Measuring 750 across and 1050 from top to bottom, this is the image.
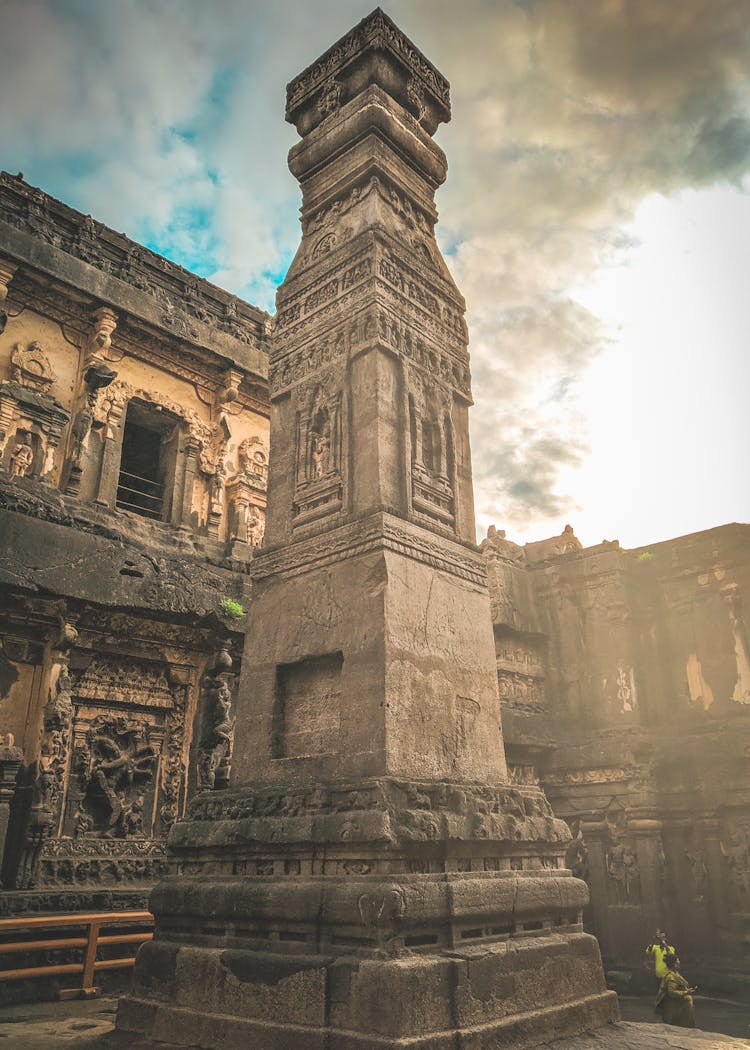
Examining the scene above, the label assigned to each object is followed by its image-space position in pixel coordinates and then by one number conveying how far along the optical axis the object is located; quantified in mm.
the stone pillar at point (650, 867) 10758
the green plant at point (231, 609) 10094
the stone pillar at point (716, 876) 10594
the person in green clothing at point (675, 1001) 6957
